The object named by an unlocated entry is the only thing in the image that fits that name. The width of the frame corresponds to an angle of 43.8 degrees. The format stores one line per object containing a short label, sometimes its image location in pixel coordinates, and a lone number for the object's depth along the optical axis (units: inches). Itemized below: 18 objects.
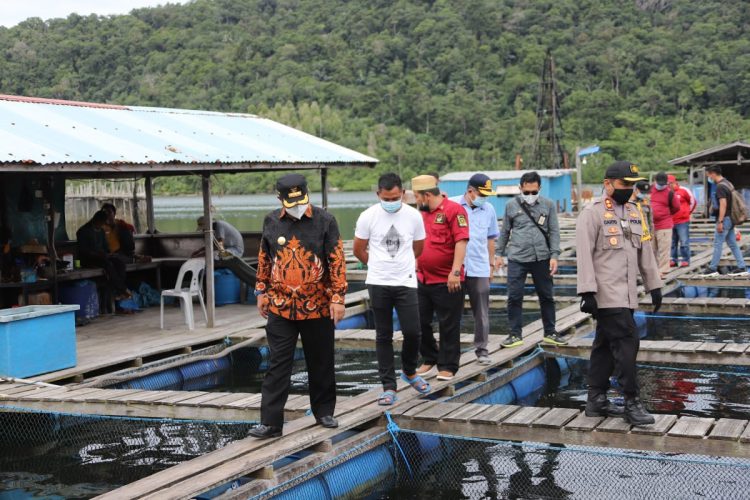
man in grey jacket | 363.9
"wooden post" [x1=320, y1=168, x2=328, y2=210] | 563.0
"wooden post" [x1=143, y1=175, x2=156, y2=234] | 623.8
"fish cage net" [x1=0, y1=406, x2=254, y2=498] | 298.8
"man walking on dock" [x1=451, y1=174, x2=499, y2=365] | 335.3
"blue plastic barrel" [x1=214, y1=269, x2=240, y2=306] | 547.8
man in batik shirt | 242.7
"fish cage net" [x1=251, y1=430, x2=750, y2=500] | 264.0
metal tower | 2191.2
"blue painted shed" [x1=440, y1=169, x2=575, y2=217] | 1371.8
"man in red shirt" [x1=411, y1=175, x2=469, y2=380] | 298.2
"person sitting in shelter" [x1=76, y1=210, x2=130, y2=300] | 501.0
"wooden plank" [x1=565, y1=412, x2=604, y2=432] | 259.9
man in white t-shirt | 274.1
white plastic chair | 452.1
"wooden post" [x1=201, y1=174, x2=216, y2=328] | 446.0
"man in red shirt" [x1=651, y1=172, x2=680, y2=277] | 576.4
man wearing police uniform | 253.6
